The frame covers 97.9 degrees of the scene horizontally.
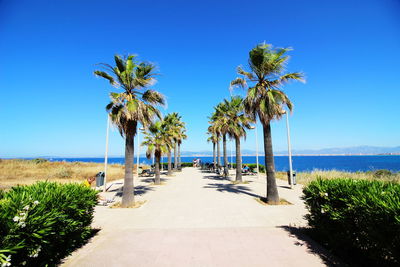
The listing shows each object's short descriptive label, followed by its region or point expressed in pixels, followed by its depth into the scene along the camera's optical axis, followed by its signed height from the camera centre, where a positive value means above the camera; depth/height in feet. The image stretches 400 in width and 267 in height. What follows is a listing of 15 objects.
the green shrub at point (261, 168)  94.79 -10.27
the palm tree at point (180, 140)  109.09 +6.13
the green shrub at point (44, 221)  8.54 -4.19
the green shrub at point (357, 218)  9.16 -4.53
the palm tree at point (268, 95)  29.19 +9.24
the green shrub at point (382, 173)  55.83 -8.16
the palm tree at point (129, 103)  28.66 +7.94
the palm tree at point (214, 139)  100.32 +6.23
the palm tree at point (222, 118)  55.50 +10.47
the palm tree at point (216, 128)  59.25 +7.77
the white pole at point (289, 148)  43.39 +0.26
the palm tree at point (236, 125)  52.85 +7.57
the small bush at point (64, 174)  72.64 -9.76
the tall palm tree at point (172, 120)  82.19 +15.41
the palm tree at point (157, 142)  53.88 +2.54
